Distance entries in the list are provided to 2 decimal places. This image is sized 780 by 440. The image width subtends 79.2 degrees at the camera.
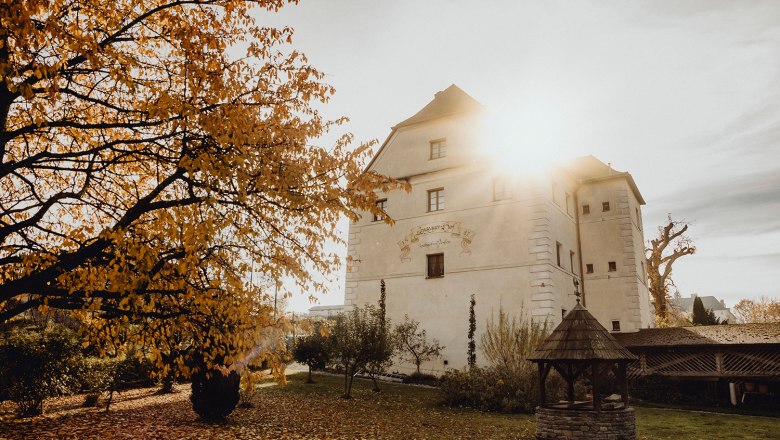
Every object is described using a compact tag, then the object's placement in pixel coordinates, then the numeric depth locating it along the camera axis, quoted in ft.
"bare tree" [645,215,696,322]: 115.34
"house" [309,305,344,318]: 398.75
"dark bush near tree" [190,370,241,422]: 42.06
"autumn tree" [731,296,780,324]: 180.14
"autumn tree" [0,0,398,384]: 18.95
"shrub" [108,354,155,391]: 64.23
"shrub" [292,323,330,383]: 75.46
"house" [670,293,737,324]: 299.99
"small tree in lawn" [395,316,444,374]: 78.00
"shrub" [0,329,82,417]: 41.09
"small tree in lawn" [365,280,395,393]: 65.62
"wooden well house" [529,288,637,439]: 35.42
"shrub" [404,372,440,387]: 76.07
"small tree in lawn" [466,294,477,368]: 75.10
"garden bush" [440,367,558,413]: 56.13
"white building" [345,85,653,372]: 76.74
